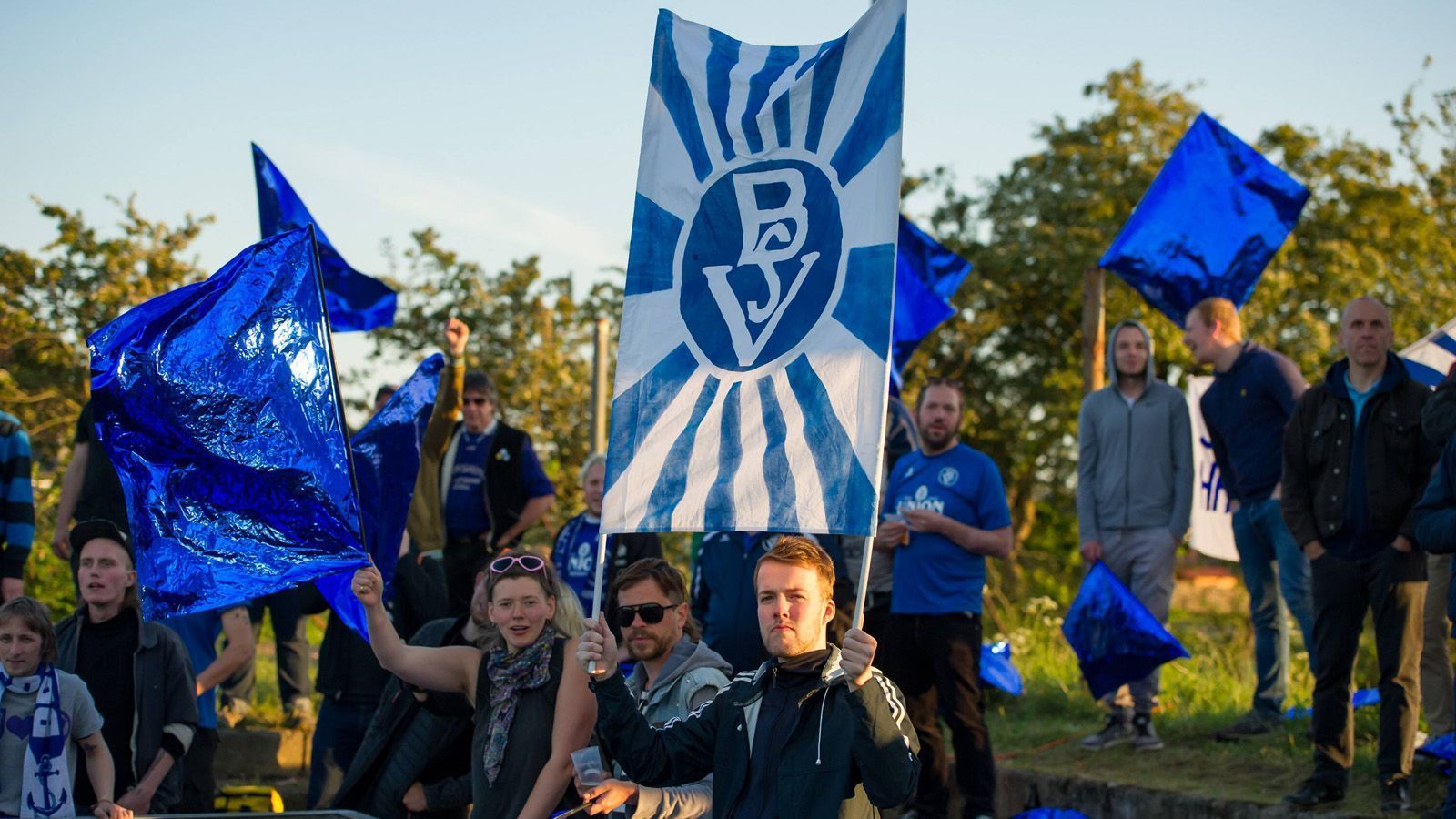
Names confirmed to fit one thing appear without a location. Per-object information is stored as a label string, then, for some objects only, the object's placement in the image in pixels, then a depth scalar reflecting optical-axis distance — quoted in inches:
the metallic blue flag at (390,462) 269.4
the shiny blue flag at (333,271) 375.9
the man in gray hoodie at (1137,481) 323.6
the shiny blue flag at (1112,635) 312.3
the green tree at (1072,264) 800.3
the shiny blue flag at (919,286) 385.7
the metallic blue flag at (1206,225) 349.1
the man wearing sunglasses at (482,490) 360.2
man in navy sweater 311.4
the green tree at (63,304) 596.4
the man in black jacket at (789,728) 169.8
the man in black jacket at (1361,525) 256.1
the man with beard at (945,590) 291.7
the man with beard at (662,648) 210.4
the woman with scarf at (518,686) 217.0
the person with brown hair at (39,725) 230.7
